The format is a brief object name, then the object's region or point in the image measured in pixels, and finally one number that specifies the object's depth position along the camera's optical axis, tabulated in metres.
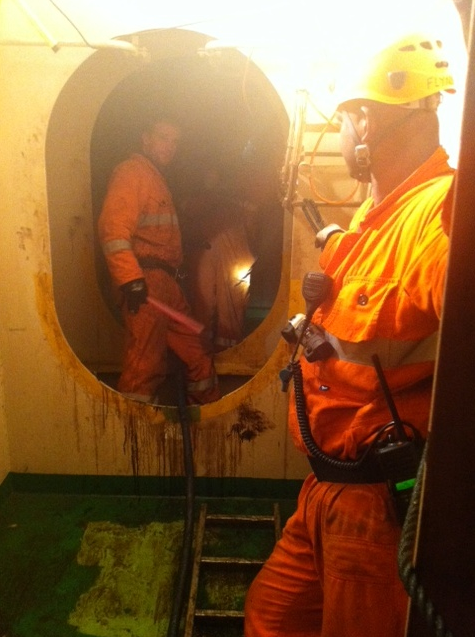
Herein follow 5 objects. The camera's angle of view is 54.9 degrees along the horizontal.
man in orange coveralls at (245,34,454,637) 1.38
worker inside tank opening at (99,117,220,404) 3.34
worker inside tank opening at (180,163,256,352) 4.34
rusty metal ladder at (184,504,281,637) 2.17
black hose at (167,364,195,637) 2.18
